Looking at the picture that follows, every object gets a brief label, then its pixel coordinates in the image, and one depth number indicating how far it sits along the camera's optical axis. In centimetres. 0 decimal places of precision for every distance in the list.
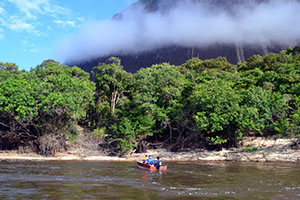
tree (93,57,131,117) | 4338
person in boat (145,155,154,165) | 2623
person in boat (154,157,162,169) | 2494
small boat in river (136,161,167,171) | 2485
